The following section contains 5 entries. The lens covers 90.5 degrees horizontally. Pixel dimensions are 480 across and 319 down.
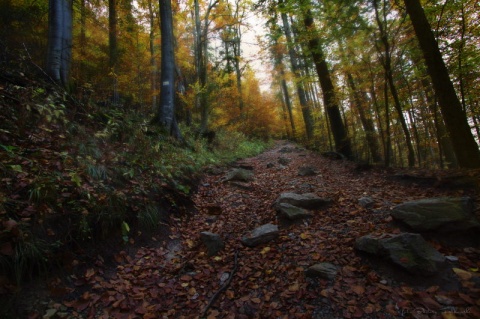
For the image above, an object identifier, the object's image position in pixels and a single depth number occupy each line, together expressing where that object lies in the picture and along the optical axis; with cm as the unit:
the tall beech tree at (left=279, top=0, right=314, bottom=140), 1512
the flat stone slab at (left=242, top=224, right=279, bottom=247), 394
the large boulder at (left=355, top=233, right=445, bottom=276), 263
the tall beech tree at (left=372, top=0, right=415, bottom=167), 621
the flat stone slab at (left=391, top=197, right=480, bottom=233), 318
